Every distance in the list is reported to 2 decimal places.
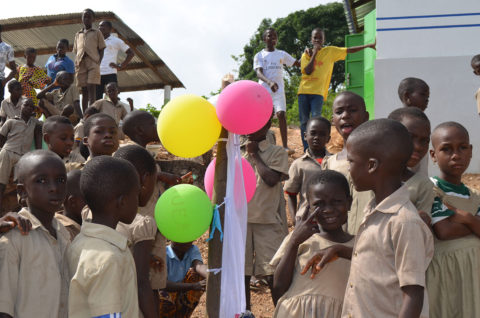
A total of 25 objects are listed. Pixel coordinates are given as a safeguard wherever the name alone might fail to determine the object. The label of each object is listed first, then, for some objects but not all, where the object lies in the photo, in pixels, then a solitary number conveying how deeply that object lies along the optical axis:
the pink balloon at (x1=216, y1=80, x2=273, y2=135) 2.75
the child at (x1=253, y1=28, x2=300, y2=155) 7.82
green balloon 2.71
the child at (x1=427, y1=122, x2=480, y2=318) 2.70
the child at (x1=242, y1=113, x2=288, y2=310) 4.25
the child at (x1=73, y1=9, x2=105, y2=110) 8.33
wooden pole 2.83
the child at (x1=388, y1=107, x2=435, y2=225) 2.76
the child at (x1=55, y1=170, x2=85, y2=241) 3.08
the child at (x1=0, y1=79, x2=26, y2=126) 7.57
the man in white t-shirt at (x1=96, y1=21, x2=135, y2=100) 8.74
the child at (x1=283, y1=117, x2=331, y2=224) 4.37
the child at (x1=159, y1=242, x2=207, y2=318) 3.49
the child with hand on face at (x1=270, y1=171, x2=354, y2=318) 2.72
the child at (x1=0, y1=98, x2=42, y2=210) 6.21
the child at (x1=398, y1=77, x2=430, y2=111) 4.17
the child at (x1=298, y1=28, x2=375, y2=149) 7.79
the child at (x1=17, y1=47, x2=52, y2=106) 8.71
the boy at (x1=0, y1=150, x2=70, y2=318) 2.33
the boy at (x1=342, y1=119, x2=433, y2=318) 2.14
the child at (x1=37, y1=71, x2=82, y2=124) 8.40
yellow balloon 2.76
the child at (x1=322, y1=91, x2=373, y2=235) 3.40
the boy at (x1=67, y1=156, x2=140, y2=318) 2.14
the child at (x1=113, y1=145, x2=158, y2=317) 2.75
